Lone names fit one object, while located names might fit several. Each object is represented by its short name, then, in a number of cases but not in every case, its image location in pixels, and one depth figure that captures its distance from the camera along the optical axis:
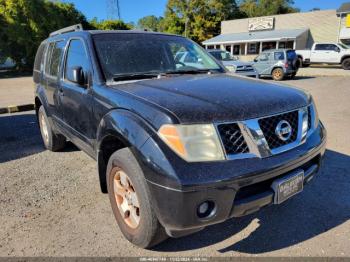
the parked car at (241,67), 13.38
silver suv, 16.61
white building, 31.36
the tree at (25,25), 25.38
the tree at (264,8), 60.25
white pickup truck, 23.25
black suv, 2.18
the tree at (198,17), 46.31
